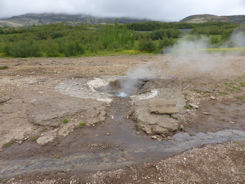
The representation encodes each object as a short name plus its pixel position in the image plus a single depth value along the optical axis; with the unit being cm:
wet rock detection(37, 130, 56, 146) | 575
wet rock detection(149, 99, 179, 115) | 726
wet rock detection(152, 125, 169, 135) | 624
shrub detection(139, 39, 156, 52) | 3189
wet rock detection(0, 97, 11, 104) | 854
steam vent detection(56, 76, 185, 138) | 670
